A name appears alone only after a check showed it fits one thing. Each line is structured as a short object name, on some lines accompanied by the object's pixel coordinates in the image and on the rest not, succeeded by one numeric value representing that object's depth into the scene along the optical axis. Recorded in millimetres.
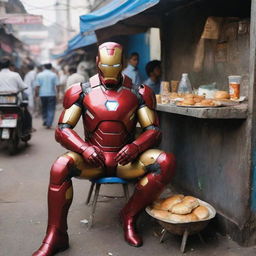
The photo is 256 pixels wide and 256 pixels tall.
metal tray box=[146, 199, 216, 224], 2848
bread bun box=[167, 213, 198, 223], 2832
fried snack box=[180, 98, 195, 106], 3152
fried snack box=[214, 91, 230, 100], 3168
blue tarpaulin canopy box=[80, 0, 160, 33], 3463
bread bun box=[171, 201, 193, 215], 2902
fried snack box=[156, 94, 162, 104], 4215
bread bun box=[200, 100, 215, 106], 2961
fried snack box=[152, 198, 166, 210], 3125
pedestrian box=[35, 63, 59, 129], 9758
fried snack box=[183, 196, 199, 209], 3008
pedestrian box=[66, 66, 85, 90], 9133
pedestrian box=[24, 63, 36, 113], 11136
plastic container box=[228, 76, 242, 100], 3158
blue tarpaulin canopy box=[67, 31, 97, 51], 10030
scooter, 6547
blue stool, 3199
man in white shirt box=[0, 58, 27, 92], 6824
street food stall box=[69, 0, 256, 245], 2893
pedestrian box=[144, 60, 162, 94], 5699
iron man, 2902
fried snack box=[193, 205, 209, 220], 2887
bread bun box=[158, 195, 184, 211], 3068
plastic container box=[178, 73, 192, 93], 4113
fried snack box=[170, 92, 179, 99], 3912
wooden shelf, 2771
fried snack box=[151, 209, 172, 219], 2936
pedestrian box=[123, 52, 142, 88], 6676
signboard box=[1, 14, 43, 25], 7861
